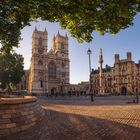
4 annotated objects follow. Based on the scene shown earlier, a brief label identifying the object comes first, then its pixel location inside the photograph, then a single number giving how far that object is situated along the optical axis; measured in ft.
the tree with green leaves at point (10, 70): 124.09
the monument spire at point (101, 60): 132.47
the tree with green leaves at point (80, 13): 19.45
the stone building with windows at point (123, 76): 199.99
